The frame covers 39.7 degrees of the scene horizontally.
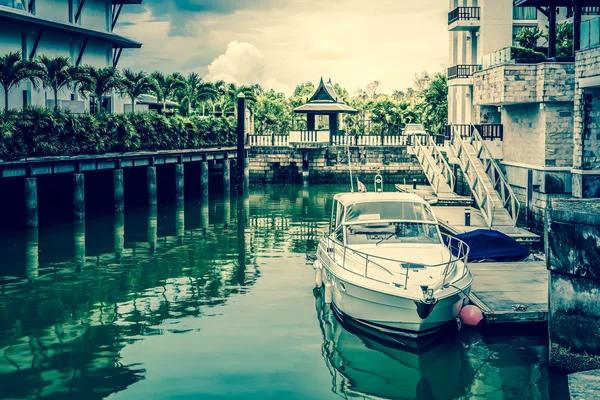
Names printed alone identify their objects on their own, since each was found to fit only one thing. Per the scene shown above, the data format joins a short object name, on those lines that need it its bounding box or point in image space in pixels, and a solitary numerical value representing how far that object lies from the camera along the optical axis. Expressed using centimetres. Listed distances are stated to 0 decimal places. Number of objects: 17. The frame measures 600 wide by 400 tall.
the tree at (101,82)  4384
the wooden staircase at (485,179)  2917
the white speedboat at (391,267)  1628
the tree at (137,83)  4873
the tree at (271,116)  7738
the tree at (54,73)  4084
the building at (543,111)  2744
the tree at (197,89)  6138
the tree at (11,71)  3703
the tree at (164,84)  5488
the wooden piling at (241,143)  5122
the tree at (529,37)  4369
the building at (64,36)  4312
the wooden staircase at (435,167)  3775
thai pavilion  5872
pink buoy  1716
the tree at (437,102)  6378
